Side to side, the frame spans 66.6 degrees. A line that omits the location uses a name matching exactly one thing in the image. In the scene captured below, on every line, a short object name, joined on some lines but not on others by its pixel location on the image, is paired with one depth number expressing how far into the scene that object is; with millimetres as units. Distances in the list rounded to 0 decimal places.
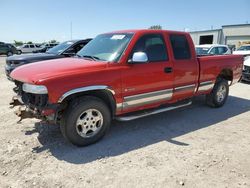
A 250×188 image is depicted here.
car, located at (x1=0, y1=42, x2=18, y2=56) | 23991
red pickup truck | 2919
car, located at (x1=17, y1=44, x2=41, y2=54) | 26294
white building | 28888
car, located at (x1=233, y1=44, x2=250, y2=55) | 12082
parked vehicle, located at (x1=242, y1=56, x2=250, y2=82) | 8134
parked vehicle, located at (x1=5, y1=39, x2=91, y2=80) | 6515
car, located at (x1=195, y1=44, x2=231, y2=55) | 9770
